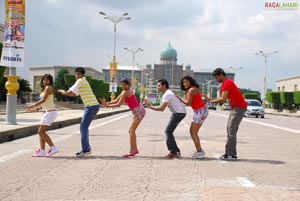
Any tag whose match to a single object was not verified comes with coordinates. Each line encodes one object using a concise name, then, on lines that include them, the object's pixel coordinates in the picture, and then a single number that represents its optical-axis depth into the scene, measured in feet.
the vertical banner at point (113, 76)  145.59
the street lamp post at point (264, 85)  254.10
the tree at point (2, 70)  89.42
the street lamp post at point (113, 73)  147.23
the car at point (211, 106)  239.05
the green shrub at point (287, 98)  209.30
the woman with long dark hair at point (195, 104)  29.84
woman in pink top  29.71
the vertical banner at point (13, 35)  51.06
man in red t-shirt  29.84
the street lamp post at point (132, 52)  270.05
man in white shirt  30.03
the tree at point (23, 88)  194.11
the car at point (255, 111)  119.14
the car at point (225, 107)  237.39
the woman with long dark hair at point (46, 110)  29.73
